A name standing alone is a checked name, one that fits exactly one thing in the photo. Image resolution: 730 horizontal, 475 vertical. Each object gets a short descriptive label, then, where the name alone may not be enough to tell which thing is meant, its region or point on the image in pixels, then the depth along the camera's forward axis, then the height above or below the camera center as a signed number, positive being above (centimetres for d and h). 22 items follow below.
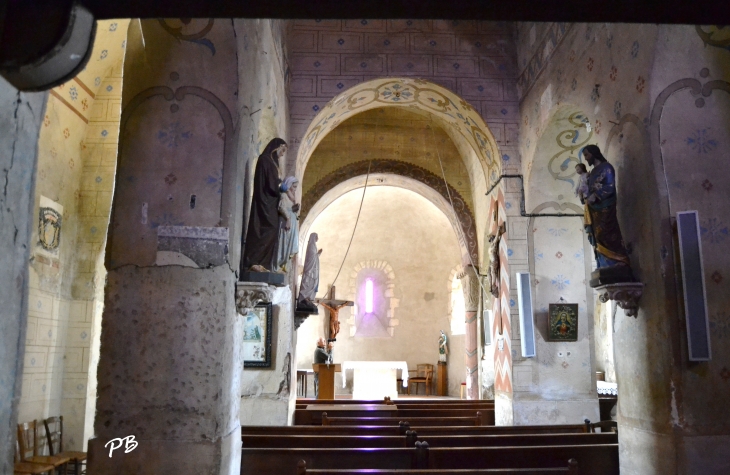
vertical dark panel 485 +54
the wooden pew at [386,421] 760 -88
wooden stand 1697 -82
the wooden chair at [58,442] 731 -116
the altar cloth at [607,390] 984 -62
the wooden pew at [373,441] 586 -87
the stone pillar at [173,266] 464 +68
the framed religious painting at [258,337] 861 +20
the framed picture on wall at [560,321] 857 +44
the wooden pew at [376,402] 984 -83
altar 1456 -72
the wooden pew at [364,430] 669 -88
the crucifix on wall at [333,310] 1442 +100
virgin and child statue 544 +116
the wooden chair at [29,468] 644 -128
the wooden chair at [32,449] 688 -116
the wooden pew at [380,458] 526 -93
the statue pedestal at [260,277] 507 +62
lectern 1127 -56
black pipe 873 +200
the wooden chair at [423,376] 1731 -72
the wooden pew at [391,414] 845 -89
